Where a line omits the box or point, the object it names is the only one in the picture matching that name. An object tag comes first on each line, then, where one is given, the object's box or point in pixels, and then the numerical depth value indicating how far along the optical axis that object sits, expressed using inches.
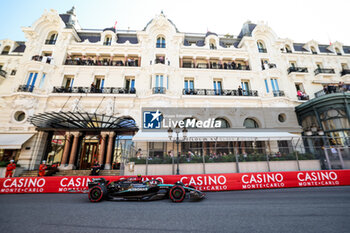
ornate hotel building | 594.5
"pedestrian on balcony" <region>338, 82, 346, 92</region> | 684.7
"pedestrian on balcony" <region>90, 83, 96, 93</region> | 667.4
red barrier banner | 347.3
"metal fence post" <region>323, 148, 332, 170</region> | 449.4
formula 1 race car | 255.9
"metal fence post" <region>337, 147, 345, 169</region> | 432.1
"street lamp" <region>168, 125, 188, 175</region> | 421.7
